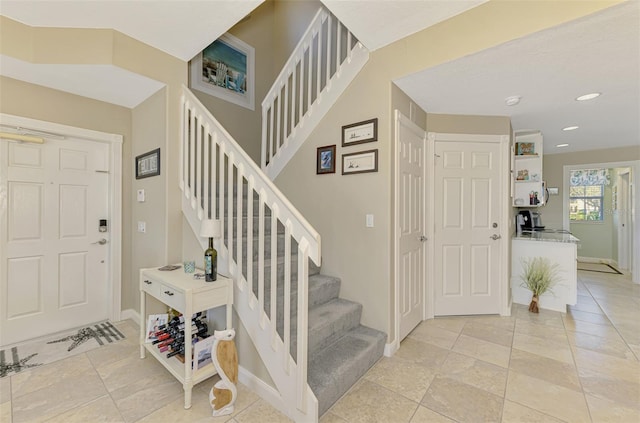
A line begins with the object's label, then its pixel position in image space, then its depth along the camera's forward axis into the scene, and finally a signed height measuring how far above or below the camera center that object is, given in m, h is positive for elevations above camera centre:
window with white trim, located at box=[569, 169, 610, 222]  6.32 +0.40
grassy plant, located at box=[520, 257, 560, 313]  3.34 -0.79
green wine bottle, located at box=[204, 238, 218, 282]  1.93 -0.37
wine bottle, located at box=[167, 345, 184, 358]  2.04 -1.04
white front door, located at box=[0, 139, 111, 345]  2.54 -0.26
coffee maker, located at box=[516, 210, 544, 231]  4.60 -0.15
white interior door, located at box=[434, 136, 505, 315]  3.20 -0.20
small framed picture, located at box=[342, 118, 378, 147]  2.45 +0.73
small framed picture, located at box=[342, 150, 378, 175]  2.45 +0.45
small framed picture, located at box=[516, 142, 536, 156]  3.89 +0.89
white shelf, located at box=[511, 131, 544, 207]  3.84 +0.61
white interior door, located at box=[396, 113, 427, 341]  2.55 -0.11
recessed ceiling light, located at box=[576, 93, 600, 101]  2.63 +1.11
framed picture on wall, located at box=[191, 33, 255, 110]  3.46 +1.87
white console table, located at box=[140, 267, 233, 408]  1.78 -0.59
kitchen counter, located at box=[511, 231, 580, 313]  3.34 -0.65
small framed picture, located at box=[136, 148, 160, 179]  2.69 +0.48
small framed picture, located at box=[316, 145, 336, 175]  2.73 +0.52
